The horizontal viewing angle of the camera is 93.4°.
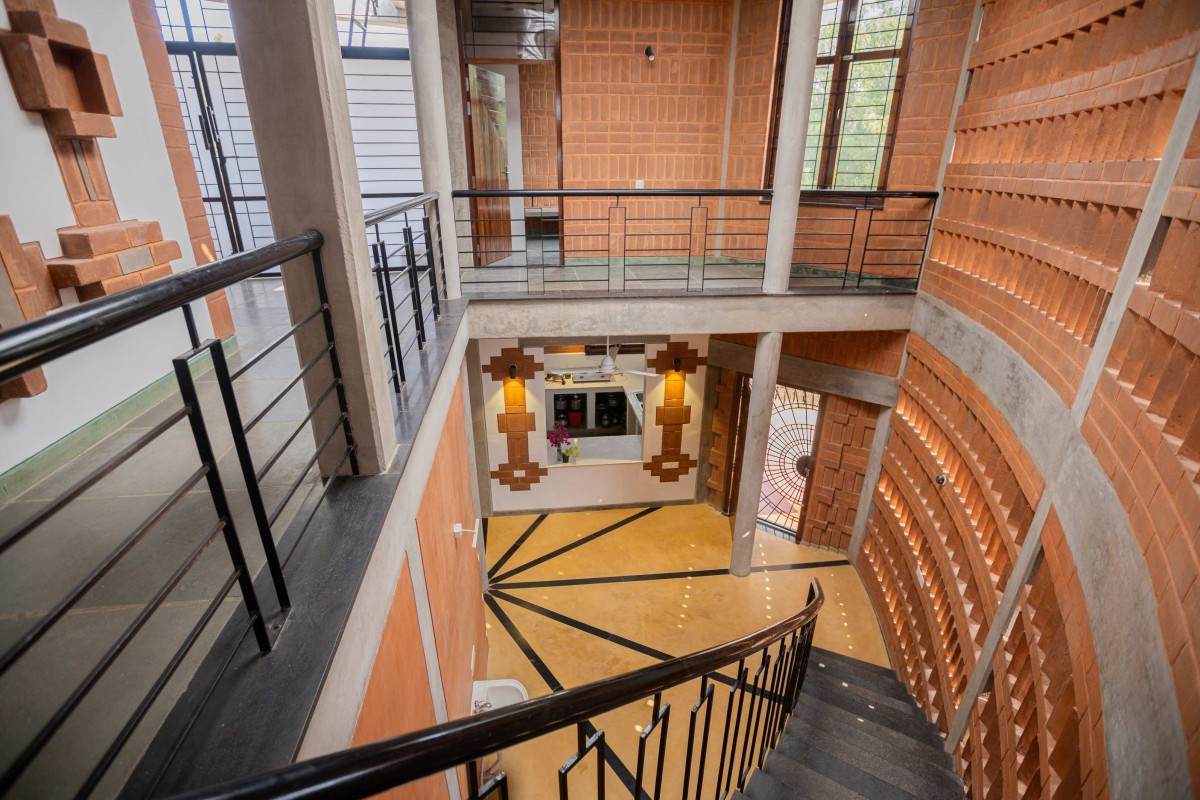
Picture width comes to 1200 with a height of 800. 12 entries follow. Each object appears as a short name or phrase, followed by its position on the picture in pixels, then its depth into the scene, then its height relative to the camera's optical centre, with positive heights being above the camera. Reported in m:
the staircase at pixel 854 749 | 2.66 -3.00
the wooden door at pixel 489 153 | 5.67 +0.18
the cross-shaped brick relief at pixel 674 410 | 6.55 -2.63
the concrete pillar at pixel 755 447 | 4.87 -2.34
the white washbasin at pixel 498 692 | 3.78 -3.29
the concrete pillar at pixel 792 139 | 3.91 +0.24
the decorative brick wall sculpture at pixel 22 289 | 1.72 -0.36
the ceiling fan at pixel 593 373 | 5.67 -2.21
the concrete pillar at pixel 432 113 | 3.72 +0.37
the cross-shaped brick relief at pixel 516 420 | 6.33 -2.68
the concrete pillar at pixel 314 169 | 1.43 +0.00
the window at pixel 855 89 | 4.82 +0.71
